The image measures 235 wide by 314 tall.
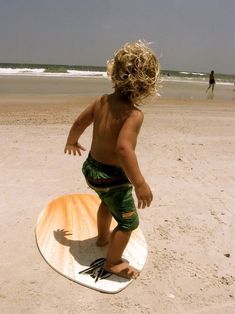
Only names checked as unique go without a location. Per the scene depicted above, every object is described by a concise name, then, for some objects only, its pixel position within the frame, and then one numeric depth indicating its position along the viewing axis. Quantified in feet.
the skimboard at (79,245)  8.02
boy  7.20
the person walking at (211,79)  67.71
